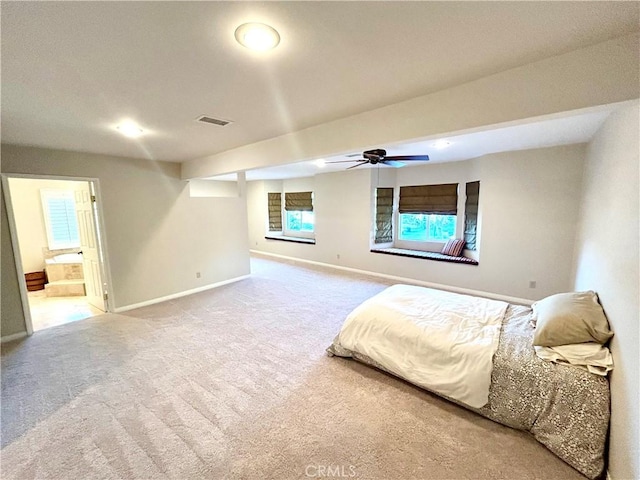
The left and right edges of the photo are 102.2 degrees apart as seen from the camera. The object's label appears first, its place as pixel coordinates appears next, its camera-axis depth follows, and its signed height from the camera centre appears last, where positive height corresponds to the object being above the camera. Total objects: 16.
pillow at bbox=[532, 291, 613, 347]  1.76 -0.85
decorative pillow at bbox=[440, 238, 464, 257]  5.06 -0.81
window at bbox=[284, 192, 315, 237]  7.56 -0.14
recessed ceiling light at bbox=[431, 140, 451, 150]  3.45 +0.88
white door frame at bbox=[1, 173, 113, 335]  3.23 -0.36
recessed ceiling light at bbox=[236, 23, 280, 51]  1.21 +0.85
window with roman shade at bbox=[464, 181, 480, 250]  4.80 -0.15
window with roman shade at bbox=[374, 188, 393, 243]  5.95 -0.17
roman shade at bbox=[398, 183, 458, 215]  5.27 +0.17
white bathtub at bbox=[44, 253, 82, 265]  5.09 -0.91
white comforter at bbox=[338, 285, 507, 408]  1.97 -1.13
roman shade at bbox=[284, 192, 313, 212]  7.49 +0.24
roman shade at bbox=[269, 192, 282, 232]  8.16 -0.07
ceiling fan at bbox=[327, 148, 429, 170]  3.51 +0.71
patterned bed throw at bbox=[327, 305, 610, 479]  1.54 -1.29
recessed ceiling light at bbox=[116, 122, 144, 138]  2.57 +0.87
